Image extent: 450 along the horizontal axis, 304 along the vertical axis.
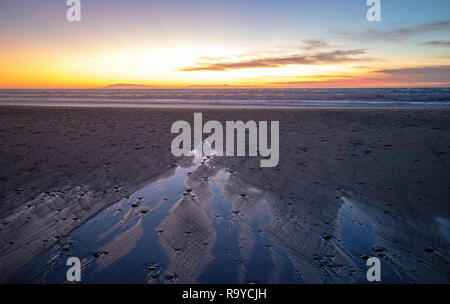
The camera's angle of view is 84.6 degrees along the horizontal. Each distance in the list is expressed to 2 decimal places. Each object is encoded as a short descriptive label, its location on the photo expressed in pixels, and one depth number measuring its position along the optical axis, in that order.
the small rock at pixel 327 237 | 4.23
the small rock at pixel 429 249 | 3.91
